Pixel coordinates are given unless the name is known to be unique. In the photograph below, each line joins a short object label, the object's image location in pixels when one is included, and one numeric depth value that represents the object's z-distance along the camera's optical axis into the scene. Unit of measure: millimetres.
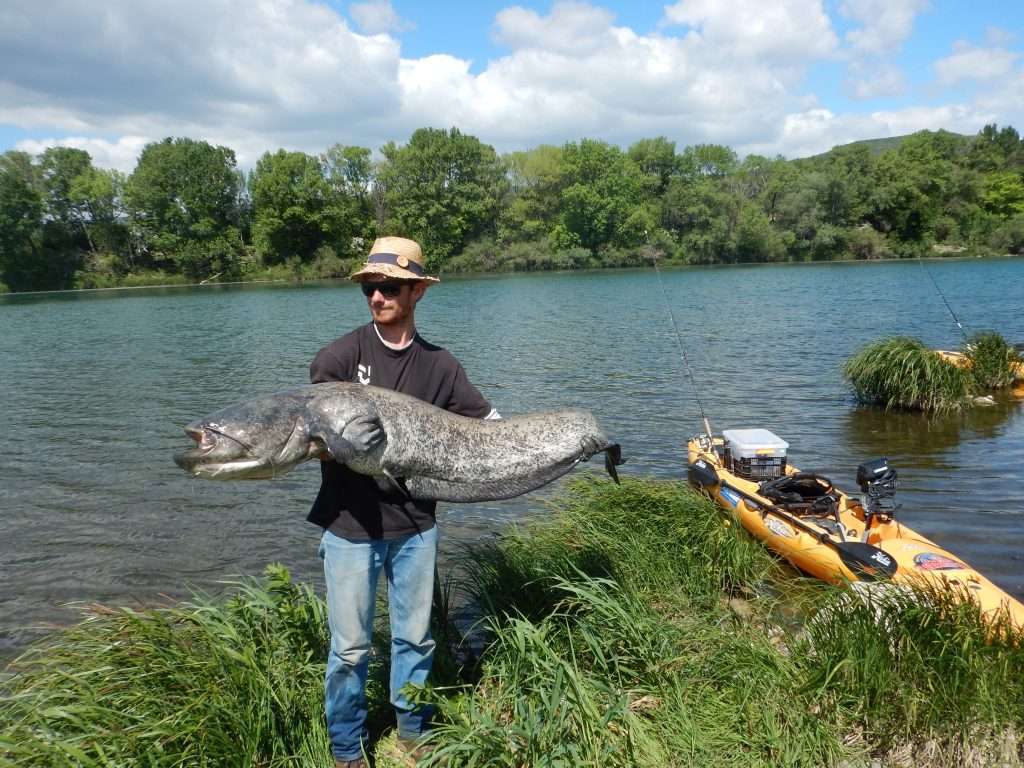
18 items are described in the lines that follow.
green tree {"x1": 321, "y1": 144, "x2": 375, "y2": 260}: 82375
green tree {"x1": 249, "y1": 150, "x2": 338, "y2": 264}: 81062
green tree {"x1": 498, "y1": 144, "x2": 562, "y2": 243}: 81062
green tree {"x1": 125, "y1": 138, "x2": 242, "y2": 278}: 81062
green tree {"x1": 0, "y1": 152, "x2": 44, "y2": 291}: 73500
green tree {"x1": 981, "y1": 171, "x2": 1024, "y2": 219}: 84438
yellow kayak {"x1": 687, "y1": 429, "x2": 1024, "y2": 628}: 5828
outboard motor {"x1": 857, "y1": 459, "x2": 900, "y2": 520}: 6918
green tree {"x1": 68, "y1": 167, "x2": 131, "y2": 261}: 80500
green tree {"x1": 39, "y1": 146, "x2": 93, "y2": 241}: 79875
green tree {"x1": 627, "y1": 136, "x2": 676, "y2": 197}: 89438
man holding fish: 3289
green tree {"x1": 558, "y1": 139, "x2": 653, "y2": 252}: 78125
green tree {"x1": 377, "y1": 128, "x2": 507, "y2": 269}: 80438
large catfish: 3152
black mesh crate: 8281
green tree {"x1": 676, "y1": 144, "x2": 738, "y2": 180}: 90500
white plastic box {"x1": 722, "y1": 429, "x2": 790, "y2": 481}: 8281
